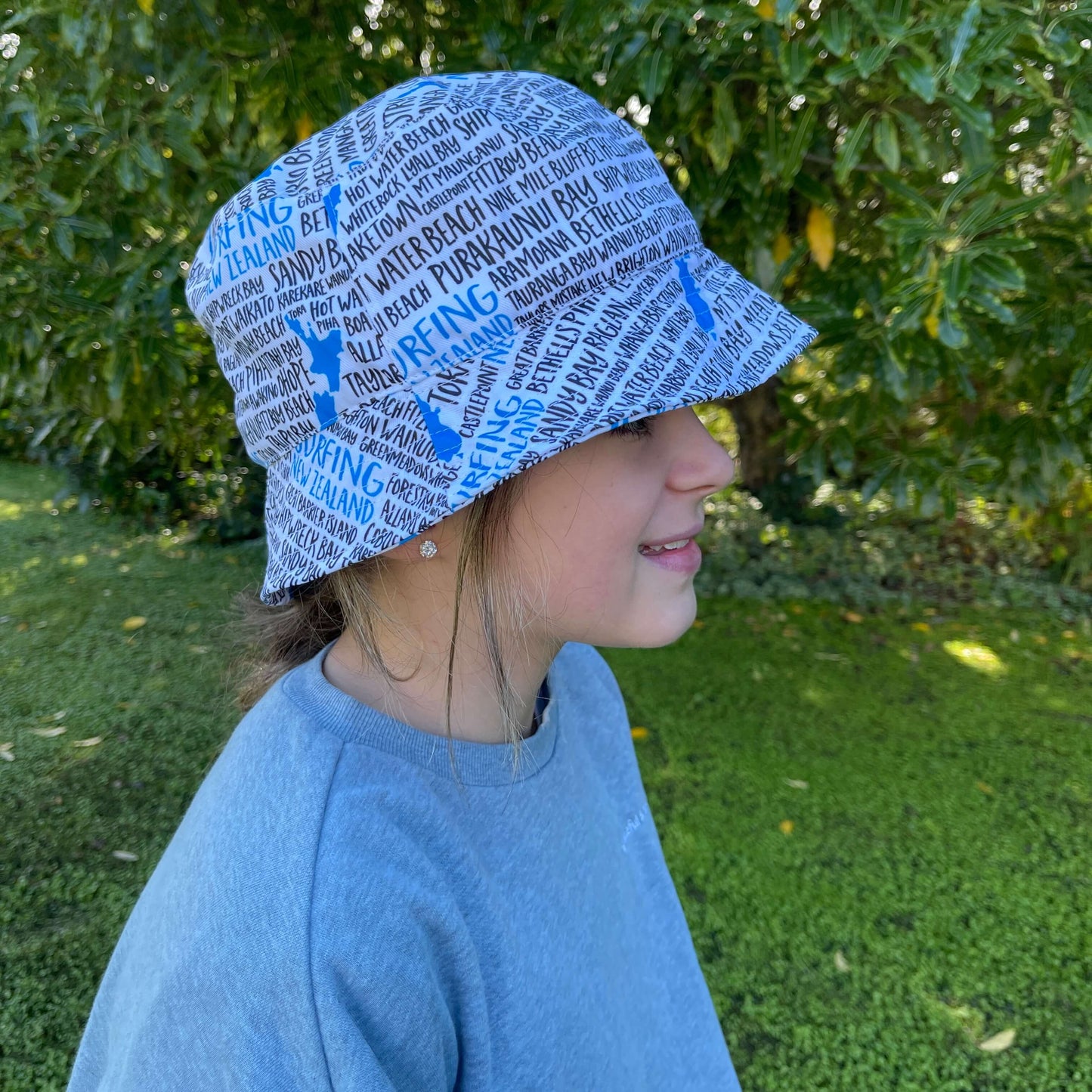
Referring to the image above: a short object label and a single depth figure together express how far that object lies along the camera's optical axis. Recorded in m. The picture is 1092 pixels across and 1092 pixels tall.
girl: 0.32
